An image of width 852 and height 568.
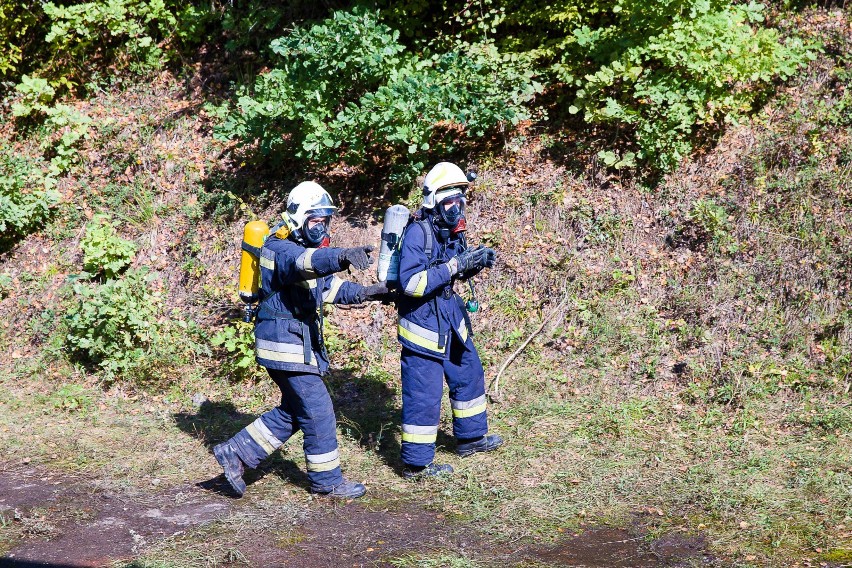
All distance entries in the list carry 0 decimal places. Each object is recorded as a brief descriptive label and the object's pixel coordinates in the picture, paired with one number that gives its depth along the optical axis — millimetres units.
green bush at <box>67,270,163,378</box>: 8398
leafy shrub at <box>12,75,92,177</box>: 11148
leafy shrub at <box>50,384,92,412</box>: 8109
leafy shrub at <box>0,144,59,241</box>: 10328
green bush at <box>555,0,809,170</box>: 8641
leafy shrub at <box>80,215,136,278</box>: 9344
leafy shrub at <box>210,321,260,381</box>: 8078
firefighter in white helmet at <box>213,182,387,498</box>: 5848
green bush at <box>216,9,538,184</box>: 8938
